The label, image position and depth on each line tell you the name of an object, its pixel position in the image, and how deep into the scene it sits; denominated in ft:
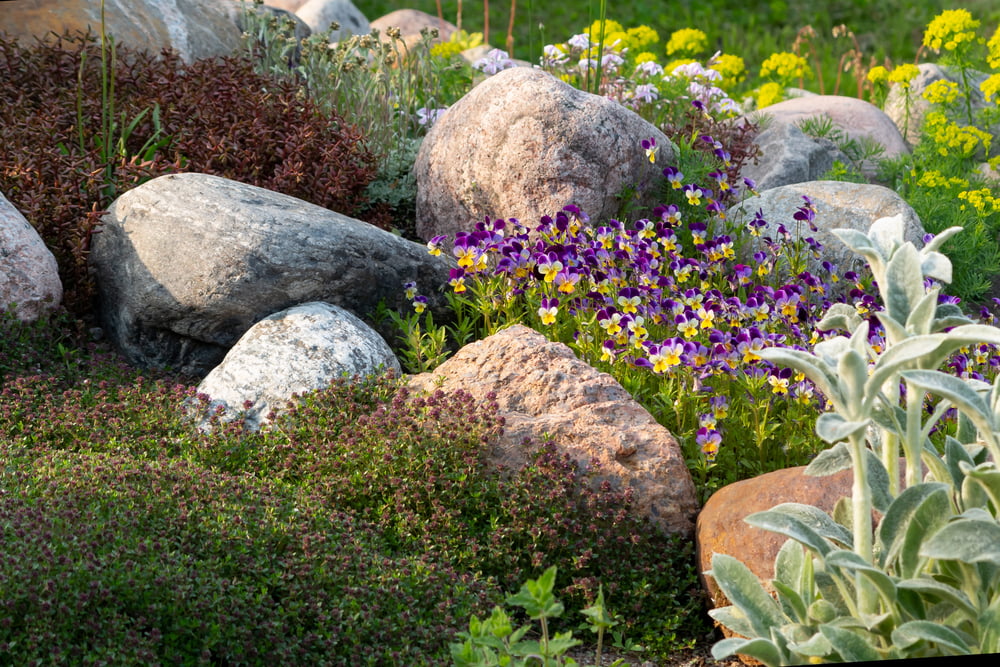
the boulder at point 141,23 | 24.58
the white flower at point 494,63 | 25.48
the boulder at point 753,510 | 12.57
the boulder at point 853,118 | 27.81
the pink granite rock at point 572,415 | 13.89
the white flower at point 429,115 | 25.25
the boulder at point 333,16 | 37.14
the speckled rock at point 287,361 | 15.47
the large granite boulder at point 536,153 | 19.42
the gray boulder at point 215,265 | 16.81
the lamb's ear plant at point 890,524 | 8.31
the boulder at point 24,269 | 16.60
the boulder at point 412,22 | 40.97
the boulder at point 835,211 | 20.15
